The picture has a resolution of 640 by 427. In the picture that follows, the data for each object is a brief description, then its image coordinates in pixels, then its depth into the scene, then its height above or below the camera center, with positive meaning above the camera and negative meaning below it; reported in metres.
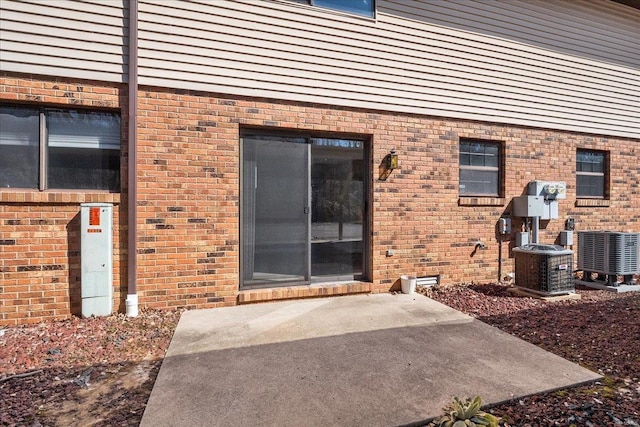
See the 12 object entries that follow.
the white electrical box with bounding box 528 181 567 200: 6.44 +0.38
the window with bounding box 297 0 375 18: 5.29 +3.12
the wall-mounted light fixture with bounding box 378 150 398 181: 5.55 +0.68
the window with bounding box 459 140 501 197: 6.30 +0.75
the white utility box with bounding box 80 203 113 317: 4.27 -0.62
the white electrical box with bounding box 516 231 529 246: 6.44 -0.52
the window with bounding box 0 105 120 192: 4.23 +0.72
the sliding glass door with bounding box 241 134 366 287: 5.12 -0.03
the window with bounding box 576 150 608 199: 7.26 +0.76
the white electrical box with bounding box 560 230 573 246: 6.82 -0.55
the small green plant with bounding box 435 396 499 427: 2.06 -1.25
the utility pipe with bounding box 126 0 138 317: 4.42 +0.51
